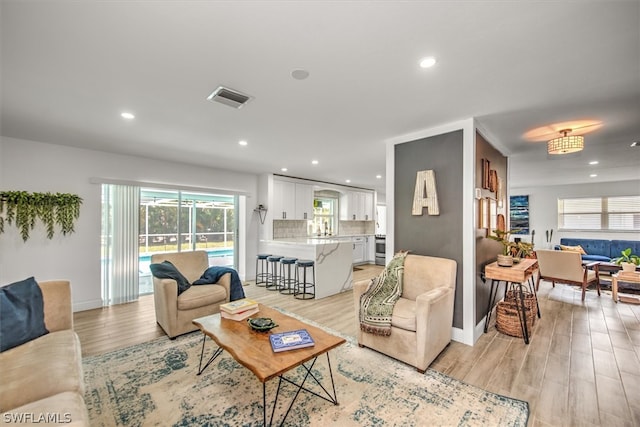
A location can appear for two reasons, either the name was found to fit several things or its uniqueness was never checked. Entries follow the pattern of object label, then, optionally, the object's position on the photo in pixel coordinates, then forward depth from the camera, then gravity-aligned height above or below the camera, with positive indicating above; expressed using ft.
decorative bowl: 7.14 -2.98
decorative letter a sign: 10.64 +0.80
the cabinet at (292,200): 21.25 +1.10
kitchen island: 15.98 -2.83
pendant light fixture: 10.11 +2.63
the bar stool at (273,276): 17.62 -4.32
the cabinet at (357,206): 27.81 +0.83
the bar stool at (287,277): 16.72 -4.21
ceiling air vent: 7.79 +3.49
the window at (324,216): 26.76 -0.24
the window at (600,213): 23.49 +0.09
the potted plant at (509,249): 10.65 -1.53
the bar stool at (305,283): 15.75 -4.27
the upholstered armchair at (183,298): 10.13 -3.32
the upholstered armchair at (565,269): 15.56 -3.29
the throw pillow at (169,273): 10.70 -2.38
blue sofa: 22.50 -2.85
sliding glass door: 17.92 -0.83
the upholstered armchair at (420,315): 7.92 -3.11
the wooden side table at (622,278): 14.60 -3.52
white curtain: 14.84 -1.64
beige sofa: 4.12 -3.12
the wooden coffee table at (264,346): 5.59 -3.11
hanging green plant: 11.93 +0.16
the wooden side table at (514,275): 9.88 -2.29
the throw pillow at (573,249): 19.35 -2.52
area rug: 6.15 -4.65
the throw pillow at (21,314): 6.33 -2.50
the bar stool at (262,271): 18.73 -4.25
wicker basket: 10.52 -4.07
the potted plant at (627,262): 15.07 -2.79
